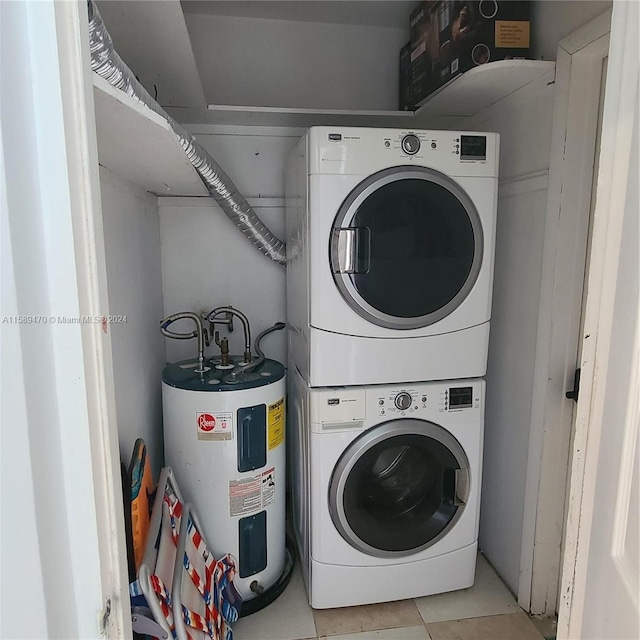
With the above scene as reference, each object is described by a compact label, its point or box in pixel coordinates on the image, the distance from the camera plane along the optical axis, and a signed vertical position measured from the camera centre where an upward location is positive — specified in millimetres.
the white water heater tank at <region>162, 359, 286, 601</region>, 1773 -739
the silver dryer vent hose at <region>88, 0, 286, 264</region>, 871 +277
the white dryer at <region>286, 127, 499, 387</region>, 1628 -2
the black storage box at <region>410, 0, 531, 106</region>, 1745 +775
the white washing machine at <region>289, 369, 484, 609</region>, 1767 -883
